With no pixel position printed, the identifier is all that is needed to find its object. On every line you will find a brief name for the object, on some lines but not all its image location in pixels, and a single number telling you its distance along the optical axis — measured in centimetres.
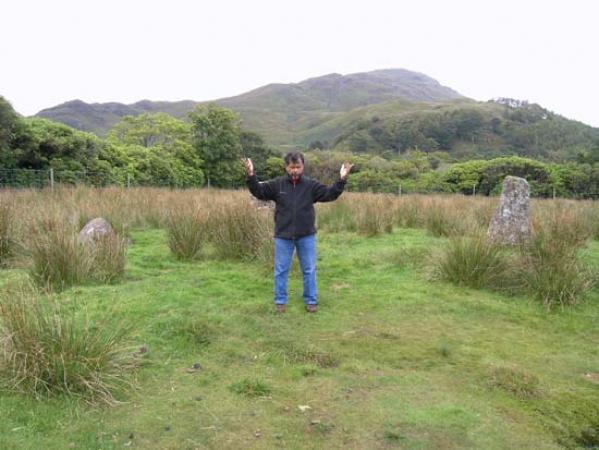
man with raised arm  503
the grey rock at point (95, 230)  634
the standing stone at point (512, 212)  814
